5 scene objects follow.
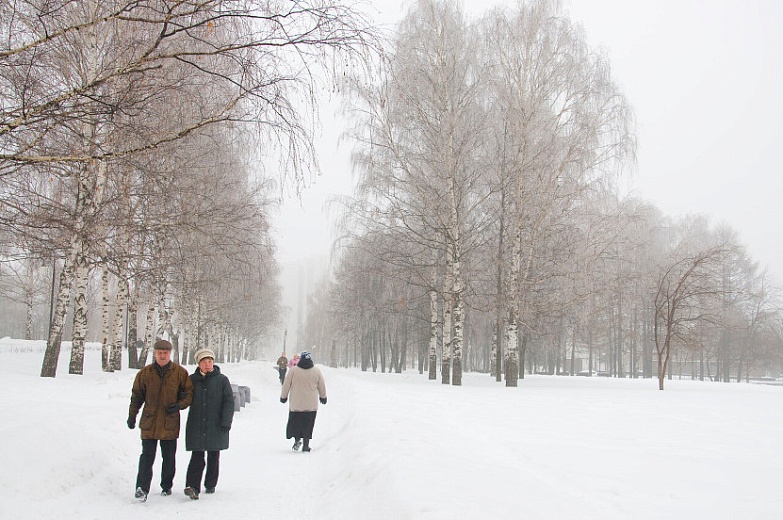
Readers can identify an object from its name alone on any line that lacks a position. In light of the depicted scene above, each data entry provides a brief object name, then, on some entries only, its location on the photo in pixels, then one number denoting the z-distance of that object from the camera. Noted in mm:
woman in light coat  8992
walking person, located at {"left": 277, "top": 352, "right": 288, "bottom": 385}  24531
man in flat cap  5723
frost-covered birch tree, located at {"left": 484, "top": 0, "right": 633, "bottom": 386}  18875
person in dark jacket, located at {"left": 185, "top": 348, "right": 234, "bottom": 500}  6051
